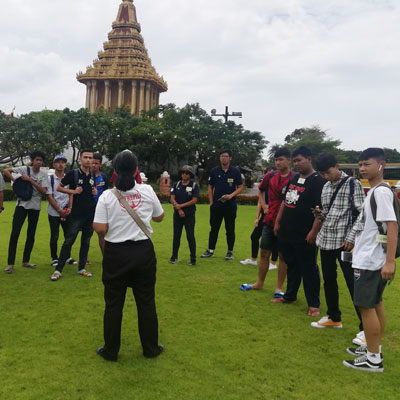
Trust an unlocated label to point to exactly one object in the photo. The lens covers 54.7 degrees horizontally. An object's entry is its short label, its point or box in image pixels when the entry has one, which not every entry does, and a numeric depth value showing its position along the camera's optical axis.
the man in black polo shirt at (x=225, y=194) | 7.05
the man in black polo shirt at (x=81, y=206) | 5.54
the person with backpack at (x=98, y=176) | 6.20
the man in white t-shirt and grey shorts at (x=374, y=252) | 2.91
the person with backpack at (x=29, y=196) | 5.75
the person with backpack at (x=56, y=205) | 6.01
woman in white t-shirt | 3.12
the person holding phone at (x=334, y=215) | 3.81
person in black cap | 6.79
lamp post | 24.76
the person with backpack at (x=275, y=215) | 4.92
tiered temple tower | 55.44
